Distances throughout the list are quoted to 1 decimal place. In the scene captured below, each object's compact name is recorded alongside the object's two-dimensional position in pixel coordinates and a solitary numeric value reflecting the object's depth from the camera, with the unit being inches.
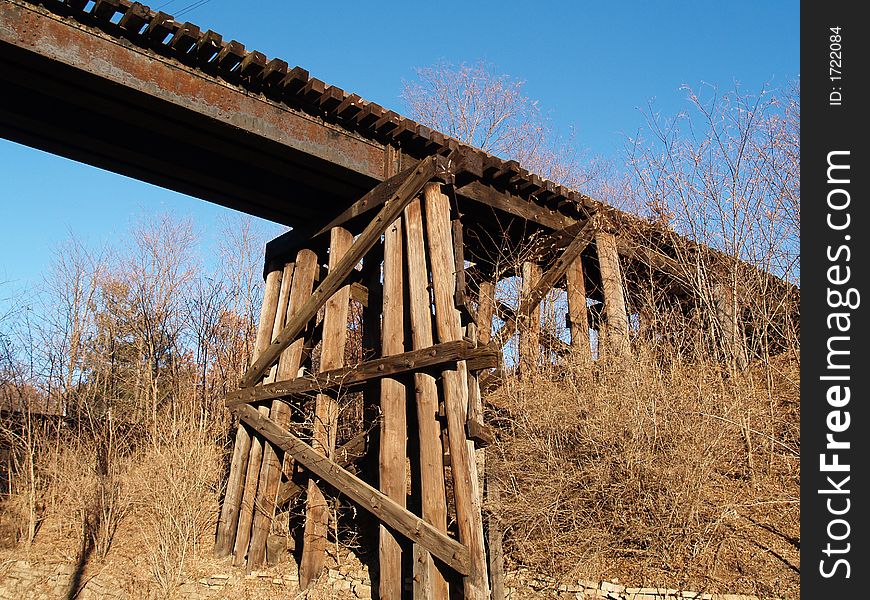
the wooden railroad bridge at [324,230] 194.4
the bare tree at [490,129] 710.5
